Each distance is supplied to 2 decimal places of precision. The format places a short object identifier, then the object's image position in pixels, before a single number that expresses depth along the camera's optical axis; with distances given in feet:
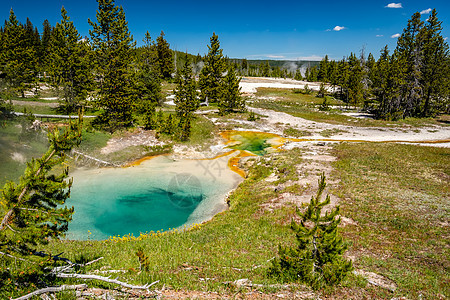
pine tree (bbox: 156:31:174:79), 300.34
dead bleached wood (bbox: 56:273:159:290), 18.37
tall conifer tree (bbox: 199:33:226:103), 178.40
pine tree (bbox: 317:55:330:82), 379.35
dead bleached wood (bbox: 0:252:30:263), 17.92
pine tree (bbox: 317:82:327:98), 277.78
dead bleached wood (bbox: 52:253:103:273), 20.96
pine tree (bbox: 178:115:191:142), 111.24
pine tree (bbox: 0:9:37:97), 128.67
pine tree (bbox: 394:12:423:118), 156.15
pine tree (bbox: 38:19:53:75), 263.29
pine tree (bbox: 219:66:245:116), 162.20
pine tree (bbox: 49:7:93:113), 118.42
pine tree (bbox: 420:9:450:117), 156.80
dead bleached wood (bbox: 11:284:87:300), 16.70
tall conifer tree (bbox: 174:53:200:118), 128.57
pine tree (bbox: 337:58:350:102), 234.19
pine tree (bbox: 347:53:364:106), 220.84
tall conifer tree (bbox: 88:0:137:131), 106.11
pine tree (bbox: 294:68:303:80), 517.96
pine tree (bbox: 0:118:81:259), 17.95
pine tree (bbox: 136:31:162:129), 117.70
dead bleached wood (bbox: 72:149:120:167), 88.07
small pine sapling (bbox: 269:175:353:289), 24.31
